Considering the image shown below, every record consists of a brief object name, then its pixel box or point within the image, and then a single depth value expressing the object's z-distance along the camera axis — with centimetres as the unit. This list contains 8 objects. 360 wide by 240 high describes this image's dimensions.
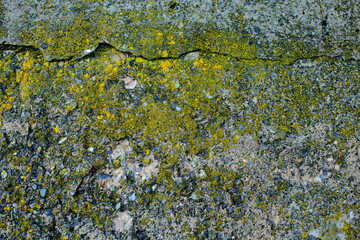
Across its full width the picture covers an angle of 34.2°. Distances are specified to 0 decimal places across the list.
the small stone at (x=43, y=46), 83
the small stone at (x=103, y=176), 78
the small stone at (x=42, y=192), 77
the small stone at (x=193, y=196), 77
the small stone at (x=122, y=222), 76
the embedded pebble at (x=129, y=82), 81
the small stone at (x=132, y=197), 77
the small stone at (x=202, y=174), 78
